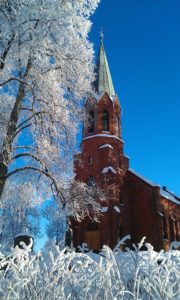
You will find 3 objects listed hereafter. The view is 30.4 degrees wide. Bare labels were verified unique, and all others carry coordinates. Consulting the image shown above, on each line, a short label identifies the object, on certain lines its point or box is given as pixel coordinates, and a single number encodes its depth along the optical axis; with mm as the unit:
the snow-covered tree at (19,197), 11938
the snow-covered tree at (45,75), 9844
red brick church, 23141
